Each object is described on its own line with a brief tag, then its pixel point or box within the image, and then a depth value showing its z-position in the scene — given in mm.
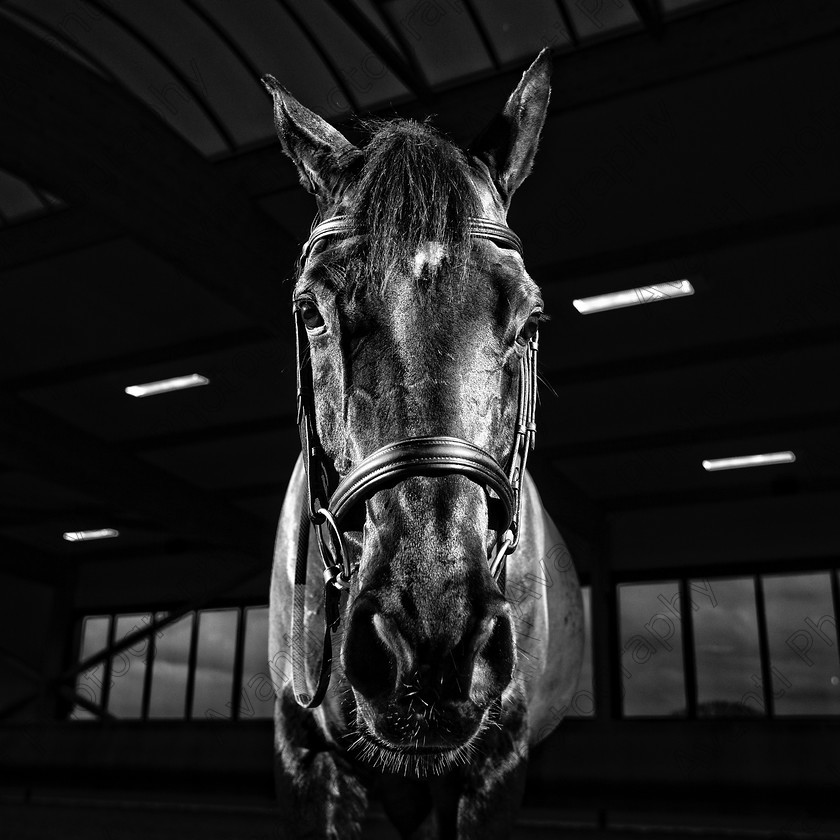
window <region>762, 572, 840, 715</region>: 12992
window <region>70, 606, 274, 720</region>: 17219
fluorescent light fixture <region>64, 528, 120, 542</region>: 18000
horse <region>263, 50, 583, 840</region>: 1329
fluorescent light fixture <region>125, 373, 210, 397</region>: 11086
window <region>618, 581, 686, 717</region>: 13867
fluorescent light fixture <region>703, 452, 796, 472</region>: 12672
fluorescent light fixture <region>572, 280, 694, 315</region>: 8828
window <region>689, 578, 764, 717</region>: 13383
